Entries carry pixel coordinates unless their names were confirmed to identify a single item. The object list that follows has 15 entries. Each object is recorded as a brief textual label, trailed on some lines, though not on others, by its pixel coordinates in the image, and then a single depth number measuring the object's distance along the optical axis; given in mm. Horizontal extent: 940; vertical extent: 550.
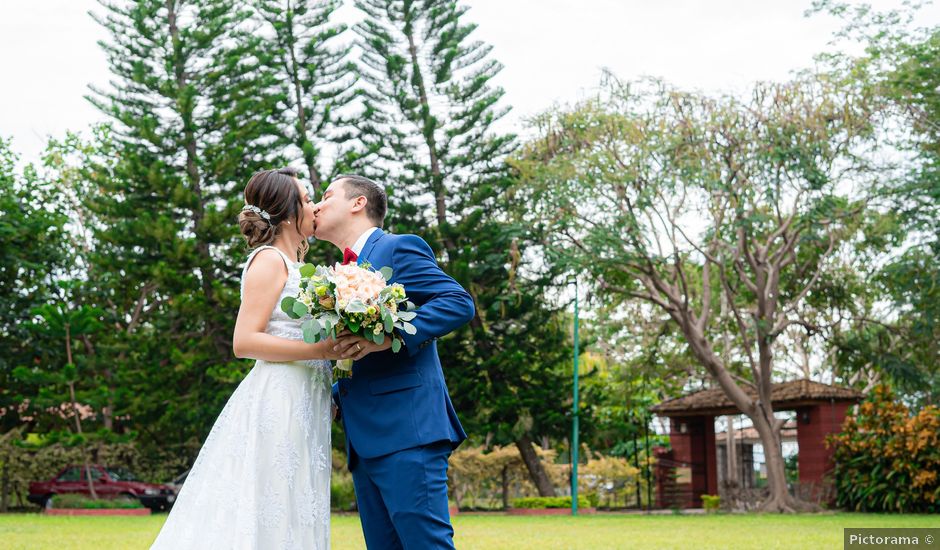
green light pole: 20031
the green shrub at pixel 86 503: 19172
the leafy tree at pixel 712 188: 18172
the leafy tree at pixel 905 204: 17906
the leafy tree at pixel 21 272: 23047
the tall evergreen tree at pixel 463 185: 21656
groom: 3057
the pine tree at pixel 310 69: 22297
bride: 3373
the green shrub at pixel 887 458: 18109
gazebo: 21641
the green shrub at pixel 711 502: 21984
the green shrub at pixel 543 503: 21672
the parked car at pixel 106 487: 21500
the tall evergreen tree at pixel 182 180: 20766
